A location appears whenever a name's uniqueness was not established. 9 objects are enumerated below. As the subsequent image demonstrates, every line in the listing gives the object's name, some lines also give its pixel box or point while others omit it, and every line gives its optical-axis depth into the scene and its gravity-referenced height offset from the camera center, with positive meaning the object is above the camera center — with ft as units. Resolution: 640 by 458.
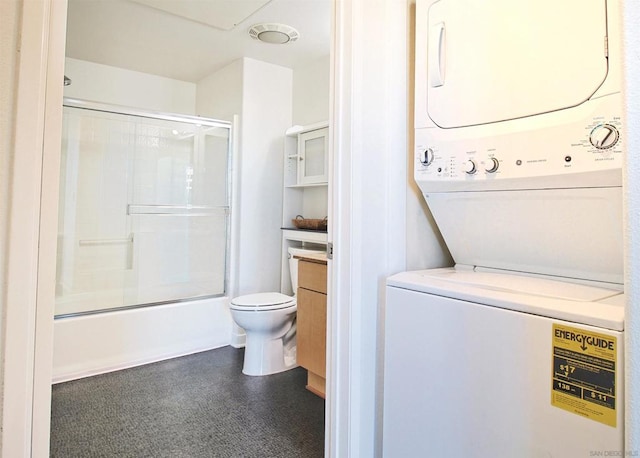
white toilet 8.12 -1.91
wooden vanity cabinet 7.00 -1.51
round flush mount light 8.61 +4.83
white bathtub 8.02 -2.30
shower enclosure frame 8.87 +2.47
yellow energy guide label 2.52 -0.87
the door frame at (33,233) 2.44 +0.01
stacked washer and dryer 2.75 +0.03
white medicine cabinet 9.56 +1.53
